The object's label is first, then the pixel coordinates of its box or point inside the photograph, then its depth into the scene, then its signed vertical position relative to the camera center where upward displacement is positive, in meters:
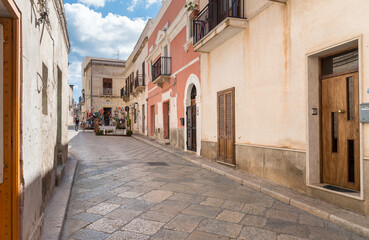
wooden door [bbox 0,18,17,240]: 2.12 -0.06
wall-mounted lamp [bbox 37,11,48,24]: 2.99 +1.16
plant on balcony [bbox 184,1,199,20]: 8.99 +3.72
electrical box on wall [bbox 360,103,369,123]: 3.45 +0.08
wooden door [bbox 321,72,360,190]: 3.90 -0.19
